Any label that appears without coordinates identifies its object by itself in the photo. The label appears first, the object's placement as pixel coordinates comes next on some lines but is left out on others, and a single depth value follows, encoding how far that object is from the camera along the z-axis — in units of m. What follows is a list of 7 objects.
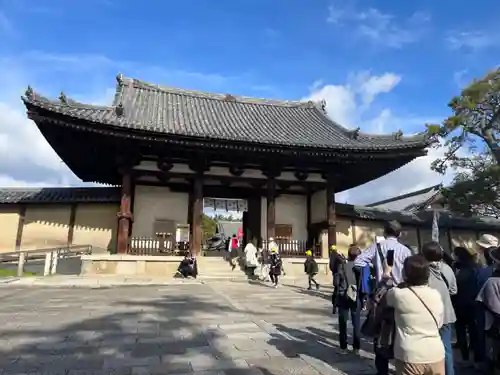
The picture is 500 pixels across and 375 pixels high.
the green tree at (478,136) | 16.38
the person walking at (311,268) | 11.60
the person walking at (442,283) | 3.36
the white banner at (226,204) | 18.12
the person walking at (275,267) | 12.08
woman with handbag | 2.58
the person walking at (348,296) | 4.79
